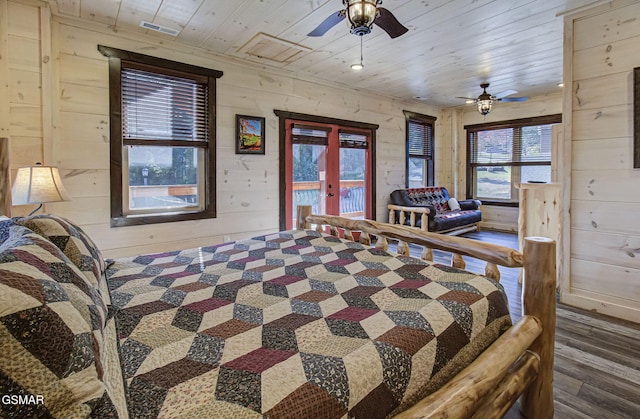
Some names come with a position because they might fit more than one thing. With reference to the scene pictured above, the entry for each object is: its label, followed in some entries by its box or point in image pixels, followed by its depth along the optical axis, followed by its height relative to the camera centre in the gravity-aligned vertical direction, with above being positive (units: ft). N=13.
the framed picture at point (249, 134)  13.19 +2.79
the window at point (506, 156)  20.63 +3.07
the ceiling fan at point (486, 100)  16.56 +5.18
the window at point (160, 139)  10.66 +2.20
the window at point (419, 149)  20.97 +3.51
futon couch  18.04 -0.46
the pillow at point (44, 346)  1.84 -0.88
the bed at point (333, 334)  2.77 -1.44
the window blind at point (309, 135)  15.34 +3.26
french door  15.34 +1.74
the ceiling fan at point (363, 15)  6.53 +3.84
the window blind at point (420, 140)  21.20 +4.15
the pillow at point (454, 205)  21.35 -0.14
